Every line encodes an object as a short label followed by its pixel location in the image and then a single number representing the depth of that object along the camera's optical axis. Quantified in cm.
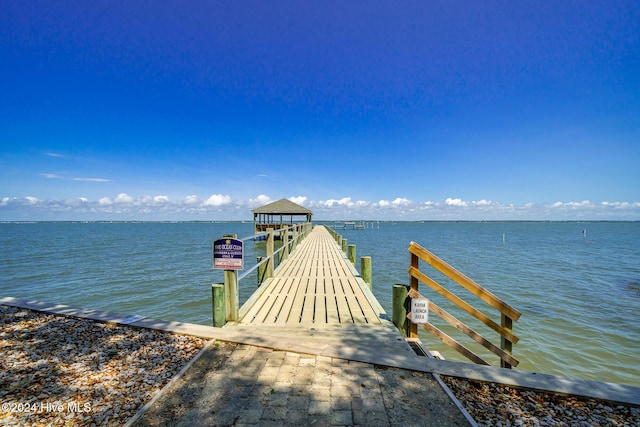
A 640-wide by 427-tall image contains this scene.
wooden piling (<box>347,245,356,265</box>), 1139
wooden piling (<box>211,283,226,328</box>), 394
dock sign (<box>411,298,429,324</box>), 397
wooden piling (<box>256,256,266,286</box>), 742
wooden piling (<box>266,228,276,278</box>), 673
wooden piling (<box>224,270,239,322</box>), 406
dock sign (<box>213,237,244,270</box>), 390
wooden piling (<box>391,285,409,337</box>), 423
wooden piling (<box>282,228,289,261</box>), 976
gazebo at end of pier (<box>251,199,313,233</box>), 2845
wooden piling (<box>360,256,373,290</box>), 732
